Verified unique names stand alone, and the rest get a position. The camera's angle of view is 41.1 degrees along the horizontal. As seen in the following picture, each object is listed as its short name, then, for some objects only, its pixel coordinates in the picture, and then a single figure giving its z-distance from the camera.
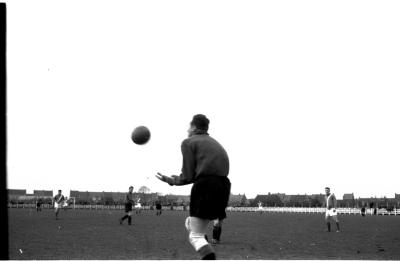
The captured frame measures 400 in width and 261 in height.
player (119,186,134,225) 24.61
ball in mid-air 8.75
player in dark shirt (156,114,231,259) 6.28
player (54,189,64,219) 30.42
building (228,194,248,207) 138.38
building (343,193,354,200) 130.77
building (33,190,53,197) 138.19
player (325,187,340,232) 21.19
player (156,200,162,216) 43.66
